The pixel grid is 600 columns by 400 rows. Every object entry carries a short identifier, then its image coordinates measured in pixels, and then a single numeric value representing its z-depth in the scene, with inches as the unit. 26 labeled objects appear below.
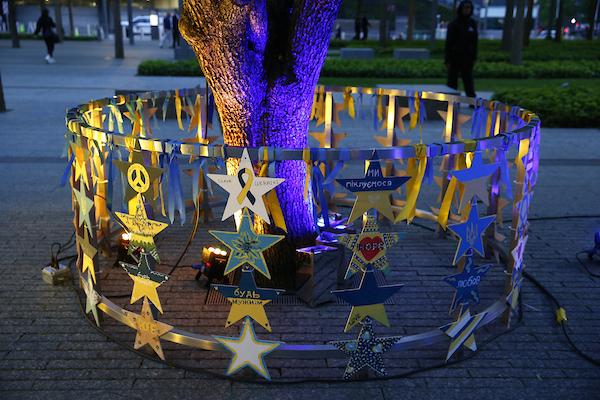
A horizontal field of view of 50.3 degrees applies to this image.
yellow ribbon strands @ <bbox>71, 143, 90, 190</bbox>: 161.5
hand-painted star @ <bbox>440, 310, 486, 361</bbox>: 159.6
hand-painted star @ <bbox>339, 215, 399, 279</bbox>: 141.9
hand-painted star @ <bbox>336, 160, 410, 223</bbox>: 139.6
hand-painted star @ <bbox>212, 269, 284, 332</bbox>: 142.3
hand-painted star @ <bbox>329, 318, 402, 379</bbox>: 148.3
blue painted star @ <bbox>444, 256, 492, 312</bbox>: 156.6
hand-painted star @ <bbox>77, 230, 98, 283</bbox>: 168.2
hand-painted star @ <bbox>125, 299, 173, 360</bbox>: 157.2
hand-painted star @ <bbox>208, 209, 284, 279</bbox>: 139.9
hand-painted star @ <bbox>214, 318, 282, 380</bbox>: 147.4
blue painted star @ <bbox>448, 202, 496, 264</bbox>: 151.3
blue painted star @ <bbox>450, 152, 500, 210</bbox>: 151.5
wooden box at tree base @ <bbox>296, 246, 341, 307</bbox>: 187.6
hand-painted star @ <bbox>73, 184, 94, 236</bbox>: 162.9
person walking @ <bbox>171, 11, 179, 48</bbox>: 1096.7
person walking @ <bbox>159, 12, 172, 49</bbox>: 1485.0
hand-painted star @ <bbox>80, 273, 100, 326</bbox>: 173.0
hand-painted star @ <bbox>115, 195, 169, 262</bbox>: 151.5
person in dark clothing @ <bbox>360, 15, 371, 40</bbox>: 1553.9
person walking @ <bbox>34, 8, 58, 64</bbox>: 900.0
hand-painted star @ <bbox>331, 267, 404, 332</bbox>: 143.6
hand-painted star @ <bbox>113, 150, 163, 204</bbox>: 148.9
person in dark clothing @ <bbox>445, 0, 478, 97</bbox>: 488.1
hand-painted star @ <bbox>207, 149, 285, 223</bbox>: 139.3
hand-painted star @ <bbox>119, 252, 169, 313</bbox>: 154.6
